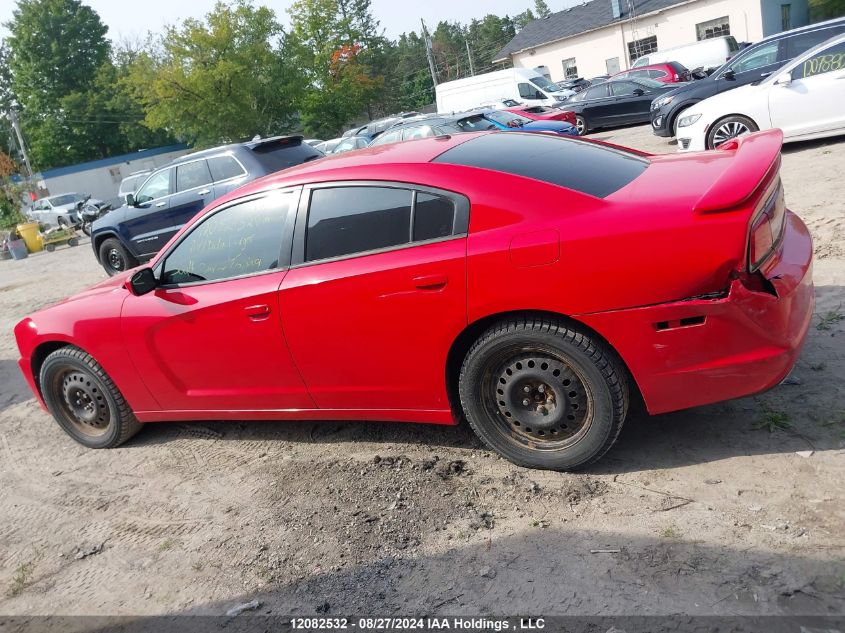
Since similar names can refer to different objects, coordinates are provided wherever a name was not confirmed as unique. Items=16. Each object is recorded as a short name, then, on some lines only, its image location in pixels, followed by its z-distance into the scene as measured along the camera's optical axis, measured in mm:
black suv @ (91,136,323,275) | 11316
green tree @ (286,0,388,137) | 54688
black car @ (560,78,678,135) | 20250
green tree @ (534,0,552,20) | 126488
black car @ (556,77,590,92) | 32281
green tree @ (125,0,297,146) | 42062
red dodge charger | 3104
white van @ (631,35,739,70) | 30188
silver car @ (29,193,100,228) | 27317
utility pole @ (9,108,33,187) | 41128
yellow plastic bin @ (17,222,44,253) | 22438
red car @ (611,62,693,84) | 22859
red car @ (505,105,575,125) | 18345
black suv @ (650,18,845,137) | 12344
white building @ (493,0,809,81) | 37750
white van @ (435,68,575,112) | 29094
